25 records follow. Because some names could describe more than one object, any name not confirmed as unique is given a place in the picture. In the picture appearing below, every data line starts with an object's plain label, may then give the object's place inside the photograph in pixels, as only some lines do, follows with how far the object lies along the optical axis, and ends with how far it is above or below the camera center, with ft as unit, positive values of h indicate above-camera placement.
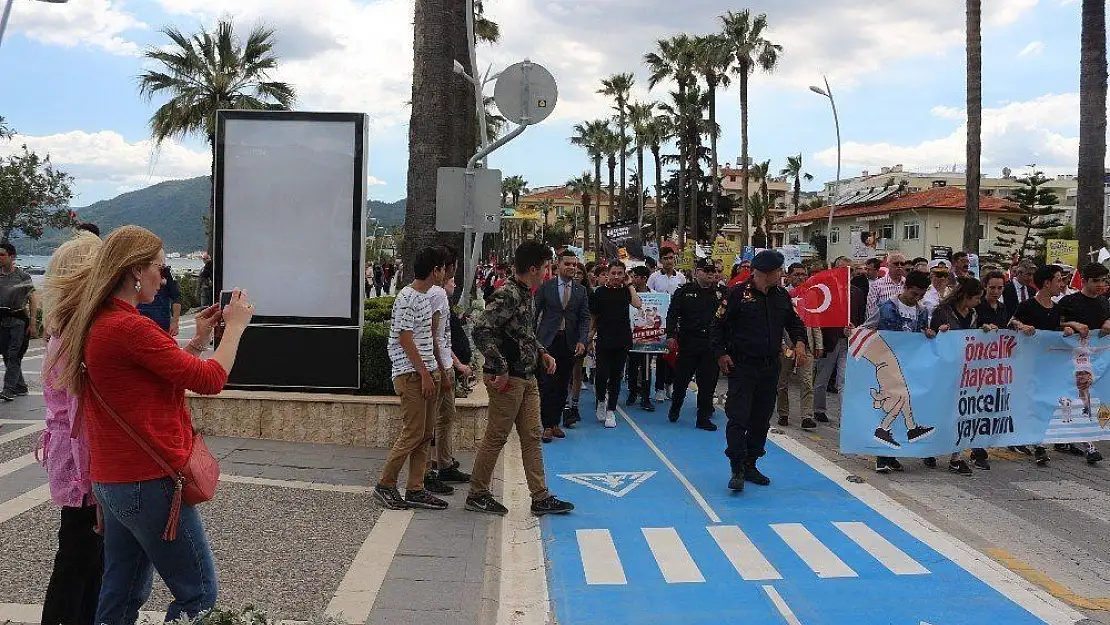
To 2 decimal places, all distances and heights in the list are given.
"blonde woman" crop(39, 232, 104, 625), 9.91 -2.55
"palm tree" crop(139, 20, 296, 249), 85.76 +19.88
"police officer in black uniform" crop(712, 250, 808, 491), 24.08 -1.34
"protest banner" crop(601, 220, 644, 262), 66.95 +4.39
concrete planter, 27.37 -3.84
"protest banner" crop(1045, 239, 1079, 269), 51.65 +3.30
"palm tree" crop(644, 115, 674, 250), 196.44 +37.85
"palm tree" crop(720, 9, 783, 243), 153.48 +43.69
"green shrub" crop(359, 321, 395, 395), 28.96 -2.35
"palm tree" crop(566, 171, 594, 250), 317.22 +45.43
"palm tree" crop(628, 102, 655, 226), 221.66 +43.04
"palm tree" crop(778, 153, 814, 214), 353.72 +53.16
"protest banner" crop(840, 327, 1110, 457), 26.27 -2.57
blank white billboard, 28.76 +2.46
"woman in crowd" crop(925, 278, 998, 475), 26.61 -0.11
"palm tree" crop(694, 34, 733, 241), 157.58 +41.88
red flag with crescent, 33.65 +0.17
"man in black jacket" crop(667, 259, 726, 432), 33.65 -1.21
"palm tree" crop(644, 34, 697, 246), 173.88 +46.51
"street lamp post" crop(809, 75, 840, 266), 125.89 +28.38
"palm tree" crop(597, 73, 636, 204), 228.63 +52.50
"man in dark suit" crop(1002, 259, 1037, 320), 39.40 +1.24
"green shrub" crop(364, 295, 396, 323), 39.04 -0.76
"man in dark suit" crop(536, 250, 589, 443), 31.24 -1.09
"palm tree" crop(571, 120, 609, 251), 280.51 +50.62
